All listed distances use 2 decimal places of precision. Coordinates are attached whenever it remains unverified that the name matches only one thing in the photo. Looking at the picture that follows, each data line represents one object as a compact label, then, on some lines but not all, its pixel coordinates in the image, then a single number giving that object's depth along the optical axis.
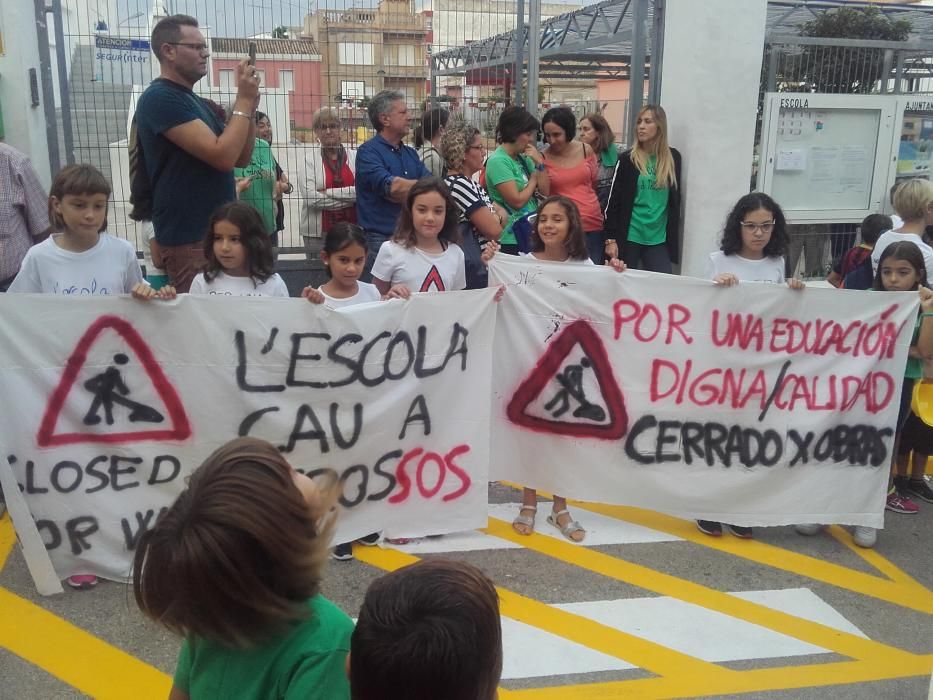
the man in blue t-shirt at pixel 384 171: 5.47
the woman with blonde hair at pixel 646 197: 6.17
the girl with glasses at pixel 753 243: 4.54
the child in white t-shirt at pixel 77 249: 3.94
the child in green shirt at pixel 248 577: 1.49
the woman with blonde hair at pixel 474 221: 5.18
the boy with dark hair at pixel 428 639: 1.43
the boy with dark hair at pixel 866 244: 6.07
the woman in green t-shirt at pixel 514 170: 5.76
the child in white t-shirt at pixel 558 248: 4.34
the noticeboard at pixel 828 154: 7.07
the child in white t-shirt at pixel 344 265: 4.13
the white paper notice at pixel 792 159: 7.10
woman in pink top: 5.97
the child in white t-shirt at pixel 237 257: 4.04
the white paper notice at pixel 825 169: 7.24
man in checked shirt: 4.66
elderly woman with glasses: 6.38
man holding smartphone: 4.33
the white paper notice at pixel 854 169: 7.32
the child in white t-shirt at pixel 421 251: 4.49
